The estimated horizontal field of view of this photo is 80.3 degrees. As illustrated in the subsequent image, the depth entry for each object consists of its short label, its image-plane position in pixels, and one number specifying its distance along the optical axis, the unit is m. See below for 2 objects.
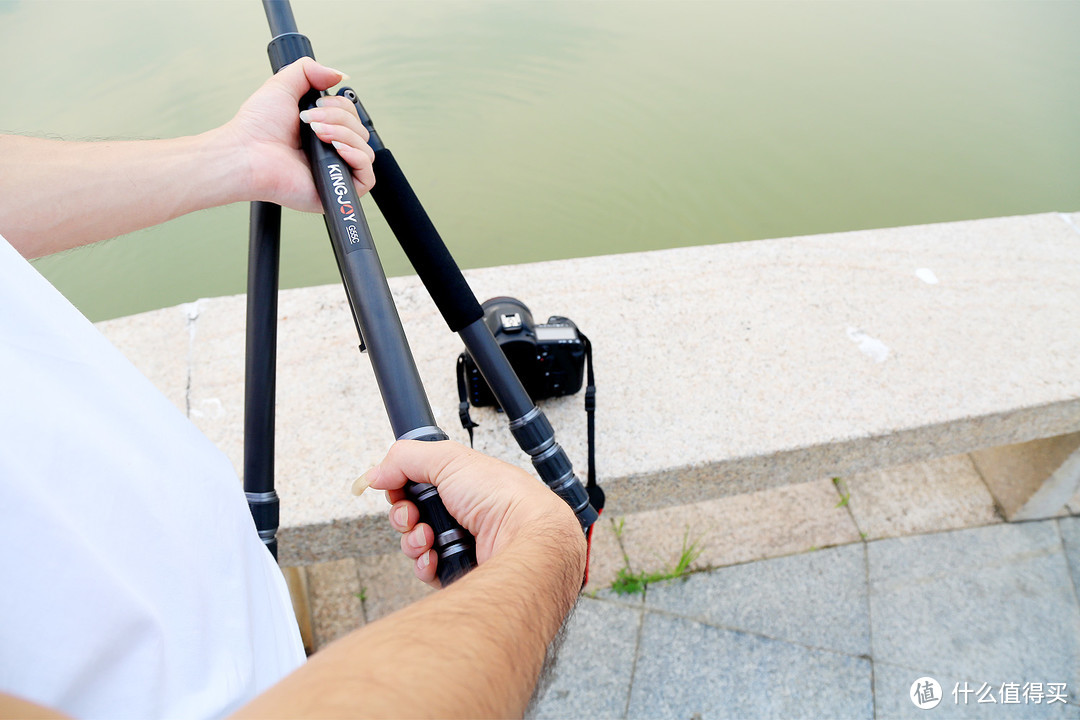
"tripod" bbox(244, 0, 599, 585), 0.82
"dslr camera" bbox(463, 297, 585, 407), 1.17
